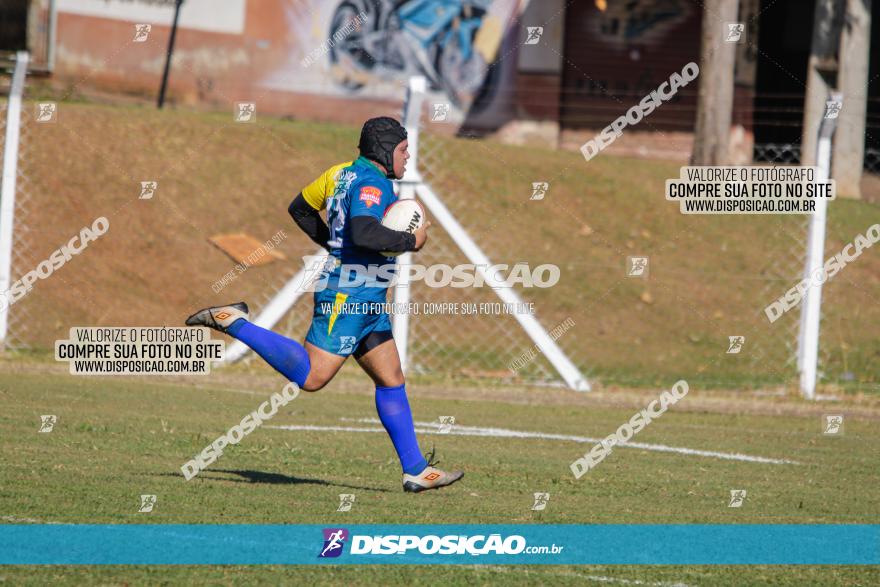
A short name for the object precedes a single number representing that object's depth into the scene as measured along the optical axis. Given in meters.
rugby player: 15.48
